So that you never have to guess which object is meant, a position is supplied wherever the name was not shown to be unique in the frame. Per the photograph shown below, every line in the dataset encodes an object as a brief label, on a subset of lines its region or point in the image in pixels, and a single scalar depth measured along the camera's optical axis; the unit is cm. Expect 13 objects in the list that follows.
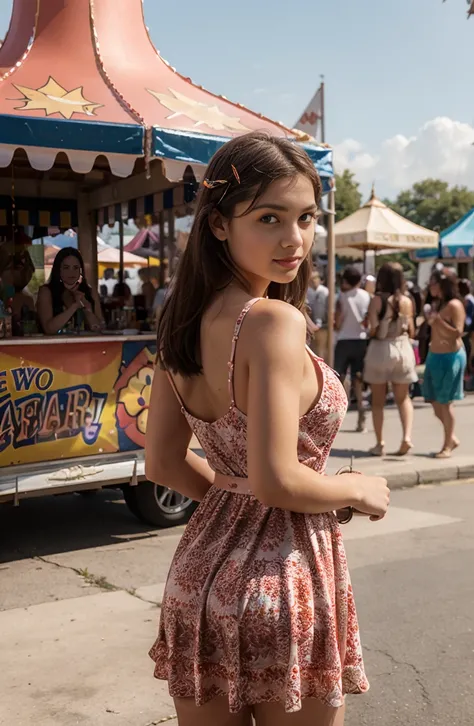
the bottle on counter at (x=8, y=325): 626
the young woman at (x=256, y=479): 168
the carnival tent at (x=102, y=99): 590
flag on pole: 1159
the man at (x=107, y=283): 991
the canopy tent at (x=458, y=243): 1884
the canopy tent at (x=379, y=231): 1537
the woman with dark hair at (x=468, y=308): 1515
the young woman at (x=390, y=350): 902
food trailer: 591
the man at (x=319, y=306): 1257
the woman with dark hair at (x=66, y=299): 665
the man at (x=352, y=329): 1145
